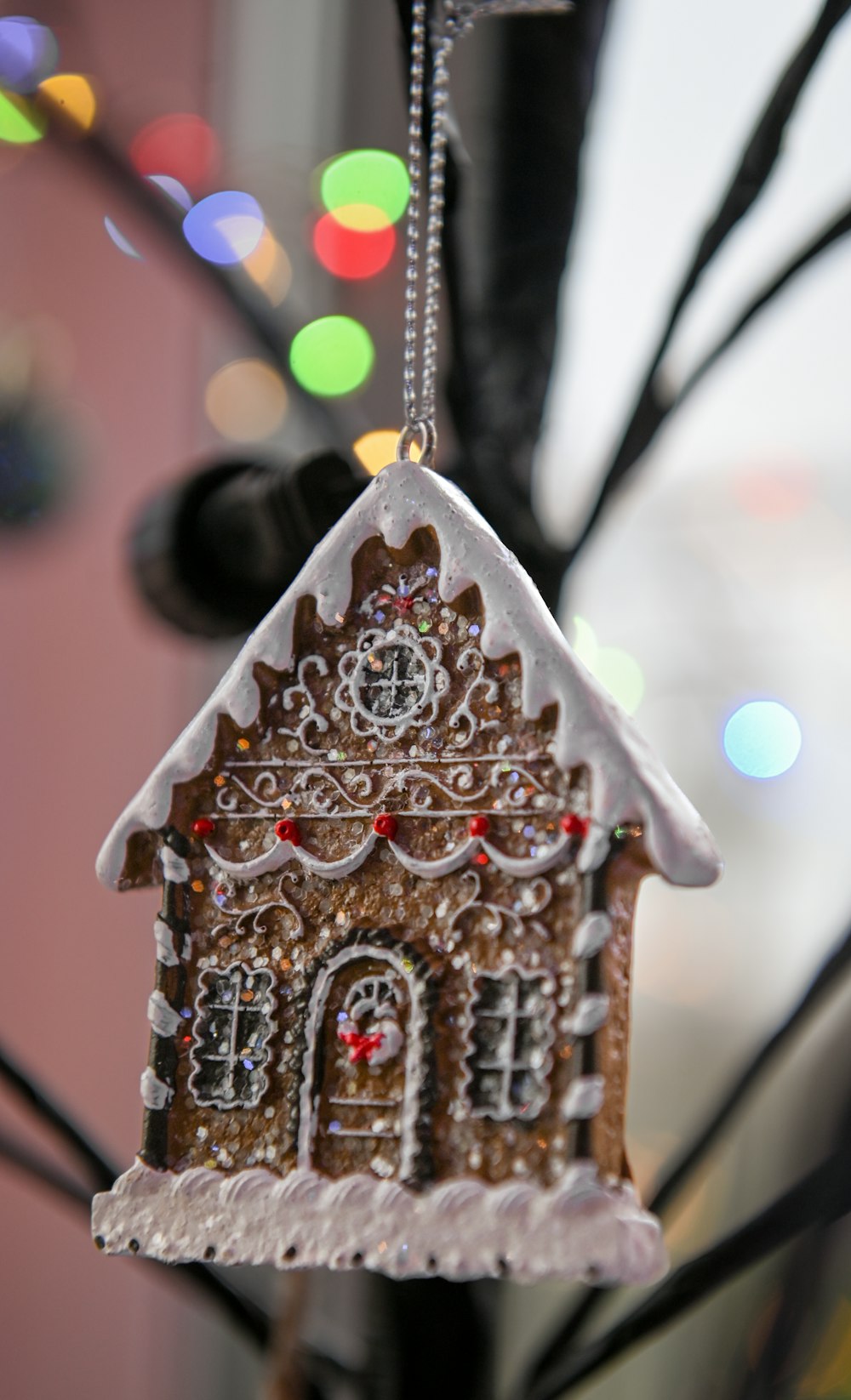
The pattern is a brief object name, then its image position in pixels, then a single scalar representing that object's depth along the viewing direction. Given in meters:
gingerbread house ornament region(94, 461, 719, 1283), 0.26
